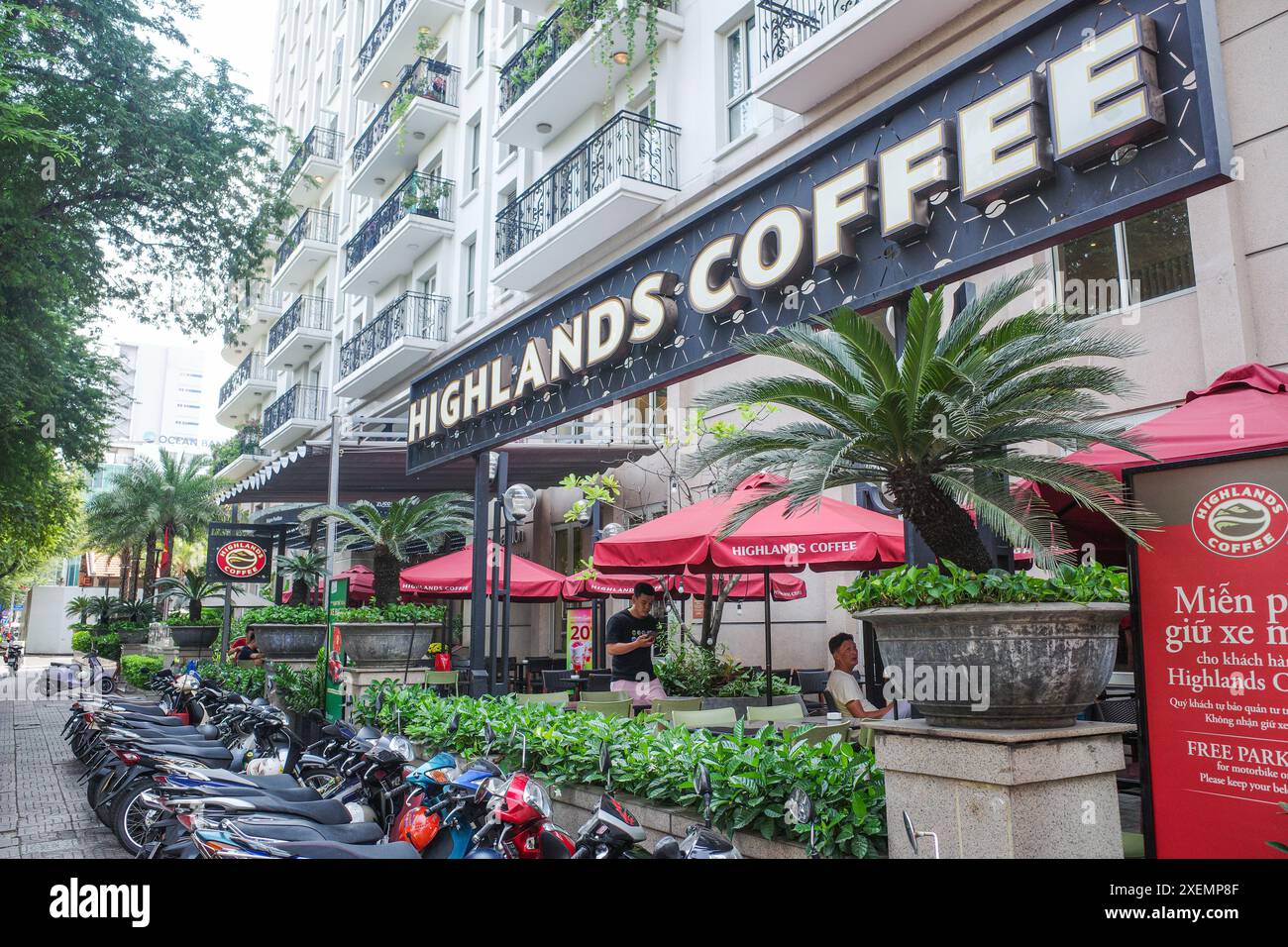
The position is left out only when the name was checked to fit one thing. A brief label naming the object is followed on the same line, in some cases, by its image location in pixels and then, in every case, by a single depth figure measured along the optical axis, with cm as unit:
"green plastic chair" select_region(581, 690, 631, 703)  887
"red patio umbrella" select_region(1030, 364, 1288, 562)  483
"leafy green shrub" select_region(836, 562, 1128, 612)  344
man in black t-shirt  942
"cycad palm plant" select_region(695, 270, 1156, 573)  391
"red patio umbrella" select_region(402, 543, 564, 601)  1271
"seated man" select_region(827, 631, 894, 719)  720
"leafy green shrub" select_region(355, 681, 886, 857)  409
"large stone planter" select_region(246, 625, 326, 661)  1333
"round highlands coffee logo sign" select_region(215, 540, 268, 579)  1594
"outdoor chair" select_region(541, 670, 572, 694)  1176
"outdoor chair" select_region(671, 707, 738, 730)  680
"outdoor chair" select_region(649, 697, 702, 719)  795
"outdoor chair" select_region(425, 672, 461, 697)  1171
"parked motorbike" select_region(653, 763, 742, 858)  343
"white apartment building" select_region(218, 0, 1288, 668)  888
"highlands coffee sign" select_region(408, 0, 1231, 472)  444
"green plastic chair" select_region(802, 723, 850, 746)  599
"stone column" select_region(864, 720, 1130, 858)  337
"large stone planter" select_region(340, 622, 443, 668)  1023
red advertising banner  329
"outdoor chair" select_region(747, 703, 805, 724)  773
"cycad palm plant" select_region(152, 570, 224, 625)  2212
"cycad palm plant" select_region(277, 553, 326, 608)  1708
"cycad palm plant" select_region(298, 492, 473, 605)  1279
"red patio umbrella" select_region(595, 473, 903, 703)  714
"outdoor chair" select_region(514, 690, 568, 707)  855
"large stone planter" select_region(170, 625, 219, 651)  2028
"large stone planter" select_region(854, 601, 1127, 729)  342
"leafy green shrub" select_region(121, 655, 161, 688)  2054
